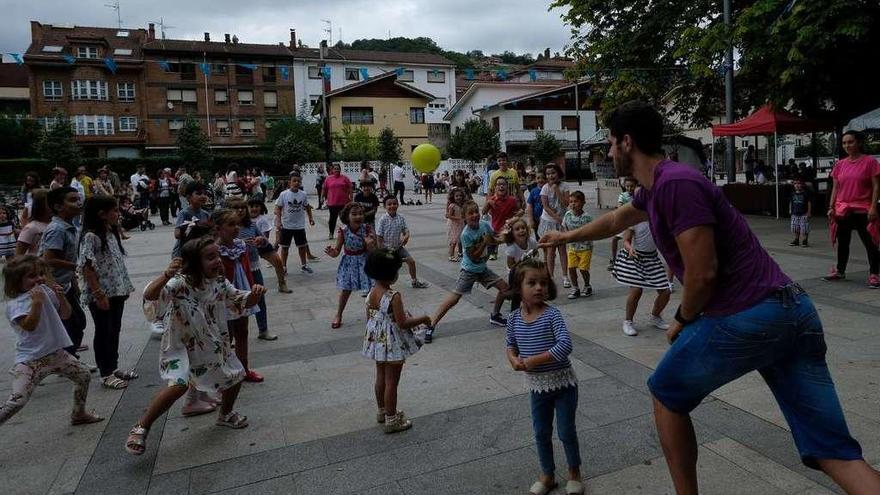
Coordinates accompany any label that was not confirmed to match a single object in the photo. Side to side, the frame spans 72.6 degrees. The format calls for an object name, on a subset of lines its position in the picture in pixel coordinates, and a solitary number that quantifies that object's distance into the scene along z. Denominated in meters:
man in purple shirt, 2.20
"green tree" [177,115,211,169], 38.09
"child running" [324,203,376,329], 6.75
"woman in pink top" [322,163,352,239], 12.11
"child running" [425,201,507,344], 6.08
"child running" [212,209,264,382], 4.86
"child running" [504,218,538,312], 3.83
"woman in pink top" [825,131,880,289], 7.16
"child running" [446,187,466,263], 9.91
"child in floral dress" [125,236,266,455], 3.67
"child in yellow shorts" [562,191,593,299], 7.36
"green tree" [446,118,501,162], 43.88
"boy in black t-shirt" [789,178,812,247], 10.38
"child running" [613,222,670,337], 5.84
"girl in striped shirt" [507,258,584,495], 3.01
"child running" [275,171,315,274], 9.83
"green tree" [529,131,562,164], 42.88
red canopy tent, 14.81
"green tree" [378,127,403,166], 38.91
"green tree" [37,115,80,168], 34.81
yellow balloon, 14.45
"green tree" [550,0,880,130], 12.00
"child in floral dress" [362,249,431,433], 3.85
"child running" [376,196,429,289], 7.78
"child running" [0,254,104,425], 3.88
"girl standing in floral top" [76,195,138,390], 4.77
